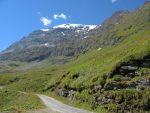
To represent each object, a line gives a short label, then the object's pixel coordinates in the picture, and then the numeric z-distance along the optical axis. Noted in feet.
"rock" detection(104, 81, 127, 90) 83.42
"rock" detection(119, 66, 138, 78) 87.49
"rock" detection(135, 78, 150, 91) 78.54
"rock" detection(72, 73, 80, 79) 119.62
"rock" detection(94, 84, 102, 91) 90.23
